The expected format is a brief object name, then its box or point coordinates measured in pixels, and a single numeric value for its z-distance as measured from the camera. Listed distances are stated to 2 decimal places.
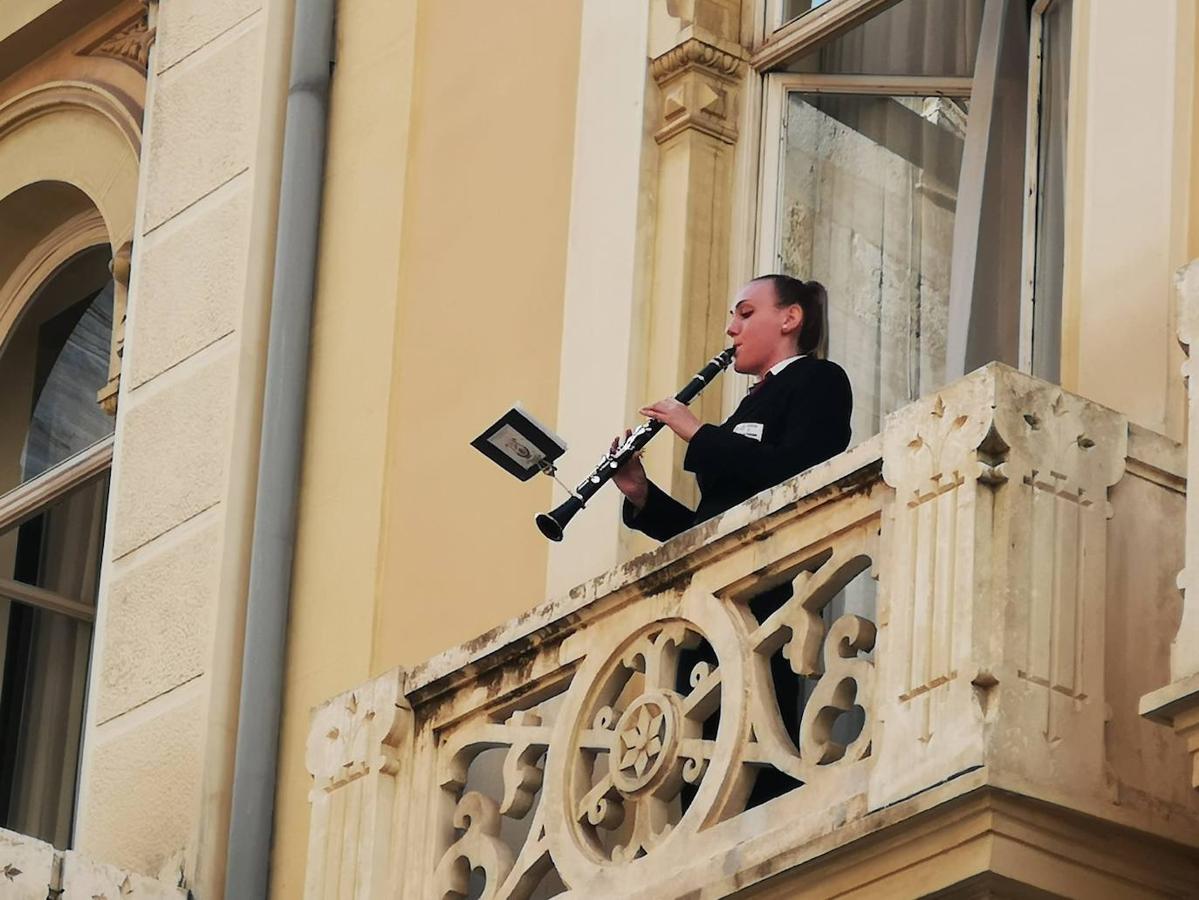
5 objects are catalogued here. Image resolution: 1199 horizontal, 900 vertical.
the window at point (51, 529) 23.78
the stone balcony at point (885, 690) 12.64
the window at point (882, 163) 17.28
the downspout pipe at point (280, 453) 18.37
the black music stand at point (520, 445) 15.50
